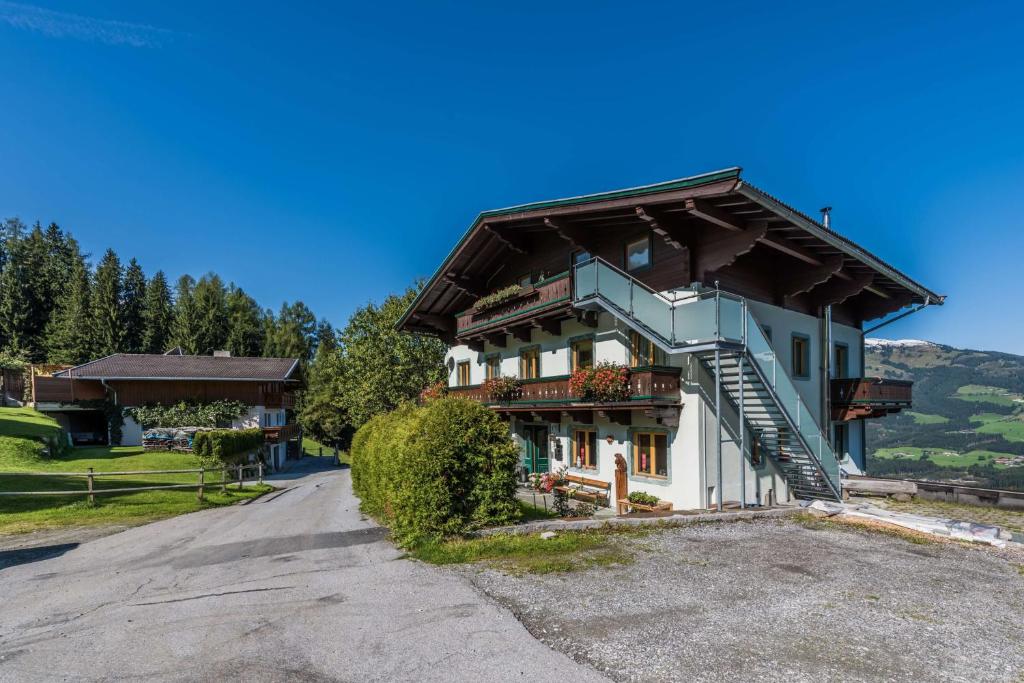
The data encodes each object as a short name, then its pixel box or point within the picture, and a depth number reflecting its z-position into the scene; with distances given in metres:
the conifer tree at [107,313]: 61.84
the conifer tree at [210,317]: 70.56
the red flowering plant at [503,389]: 21.26
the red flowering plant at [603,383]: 15.72
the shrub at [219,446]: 28.59
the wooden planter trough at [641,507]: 15.35
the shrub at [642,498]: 15.95
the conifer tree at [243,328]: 73.38
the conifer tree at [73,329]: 60.45
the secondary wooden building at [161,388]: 36.66
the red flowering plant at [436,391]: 27.73
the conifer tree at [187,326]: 69.38
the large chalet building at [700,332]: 14.14
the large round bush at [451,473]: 10.83
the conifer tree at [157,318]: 68.93
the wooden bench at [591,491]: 17.81
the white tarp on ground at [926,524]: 11.02
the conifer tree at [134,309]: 66.88
